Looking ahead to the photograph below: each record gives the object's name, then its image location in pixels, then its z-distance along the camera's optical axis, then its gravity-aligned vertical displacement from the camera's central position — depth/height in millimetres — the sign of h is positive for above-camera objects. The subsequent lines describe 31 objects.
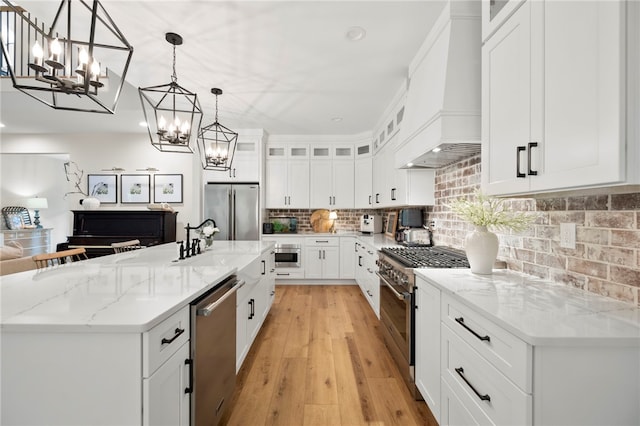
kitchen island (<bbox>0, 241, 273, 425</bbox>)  937 -512
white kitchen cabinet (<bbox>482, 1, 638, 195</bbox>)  927 +475
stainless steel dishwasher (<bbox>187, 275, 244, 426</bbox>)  1284 -735
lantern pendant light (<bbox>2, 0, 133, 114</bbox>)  1314 +828
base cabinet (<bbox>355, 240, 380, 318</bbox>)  3277 -828
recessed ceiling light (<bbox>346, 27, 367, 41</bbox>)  2256 +1463
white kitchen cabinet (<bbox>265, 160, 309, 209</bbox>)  5262 +543
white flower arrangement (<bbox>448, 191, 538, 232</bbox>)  1622 -10
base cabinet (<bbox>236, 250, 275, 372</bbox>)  2080 -798
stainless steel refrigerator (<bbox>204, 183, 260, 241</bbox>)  4816 +31
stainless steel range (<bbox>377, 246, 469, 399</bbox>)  1971 -616
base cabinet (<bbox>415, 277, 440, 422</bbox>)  1599 -799
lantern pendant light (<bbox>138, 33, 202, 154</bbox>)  2348 +723
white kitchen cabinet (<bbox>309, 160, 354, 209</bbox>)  5273 +496
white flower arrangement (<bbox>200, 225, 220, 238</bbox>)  2695 -193
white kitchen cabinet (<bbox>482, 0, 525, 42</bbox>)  1424 +1084
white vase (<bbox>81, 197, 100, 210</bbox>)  5297 +148
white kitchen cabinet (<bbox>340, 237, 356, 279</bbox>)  4965 -834
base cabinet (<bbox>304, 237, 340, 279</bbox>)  4977 -805
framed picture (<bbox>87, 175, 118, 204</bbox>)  5664 +483
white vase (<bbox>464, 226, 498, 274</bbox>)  1681 -211
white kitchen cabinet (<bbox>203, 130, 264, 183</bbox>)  4973 +846
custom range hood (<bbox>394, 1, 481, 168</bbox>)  1965 +947
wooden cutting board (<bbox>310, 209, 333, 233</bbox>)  5551 -168
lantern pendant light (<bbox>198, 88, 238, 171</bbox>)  3322 +680
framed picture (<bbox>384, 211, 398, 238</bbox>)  4266 -180
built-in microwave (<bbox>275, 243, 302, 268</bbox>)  4969 -770
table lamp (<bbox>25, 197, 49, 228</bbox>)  6539 +130
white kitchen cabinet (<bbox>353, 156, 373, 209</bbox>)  5129 +549
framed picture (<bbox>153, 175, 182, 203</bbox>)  5633 +466
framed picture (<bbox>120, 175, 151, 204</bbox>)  5676 +447
